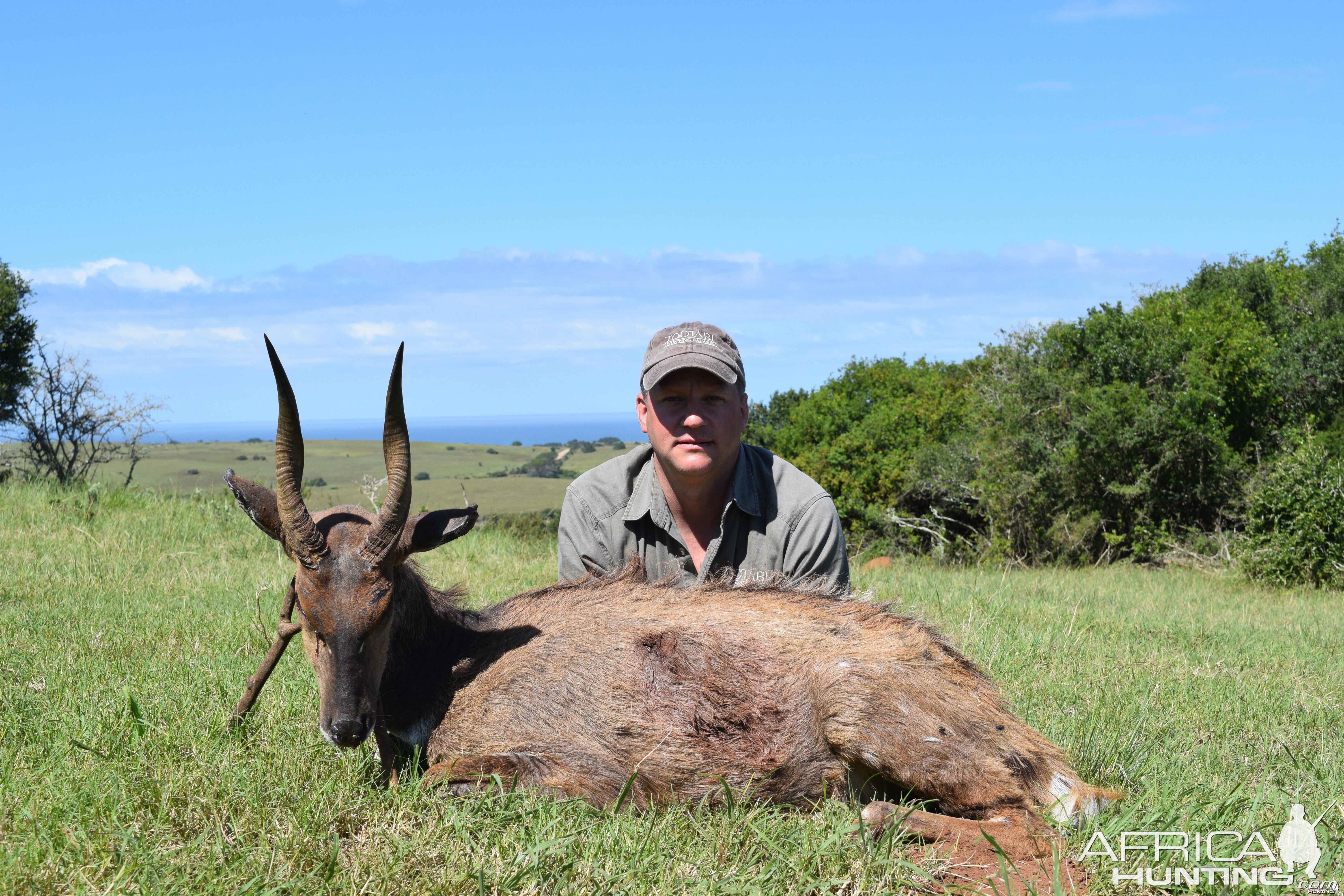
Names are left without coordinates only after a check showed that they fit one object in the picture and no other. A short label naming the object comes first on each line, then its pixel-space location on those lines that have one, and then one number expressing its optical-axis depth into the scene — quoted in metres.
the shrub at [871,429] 24.08
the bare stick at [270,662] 4.21
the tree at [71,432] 18.38
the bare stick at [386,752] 4.02
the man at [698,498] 5.41
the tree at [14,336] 22.72
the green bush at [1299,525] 14.12
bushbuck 3.92
